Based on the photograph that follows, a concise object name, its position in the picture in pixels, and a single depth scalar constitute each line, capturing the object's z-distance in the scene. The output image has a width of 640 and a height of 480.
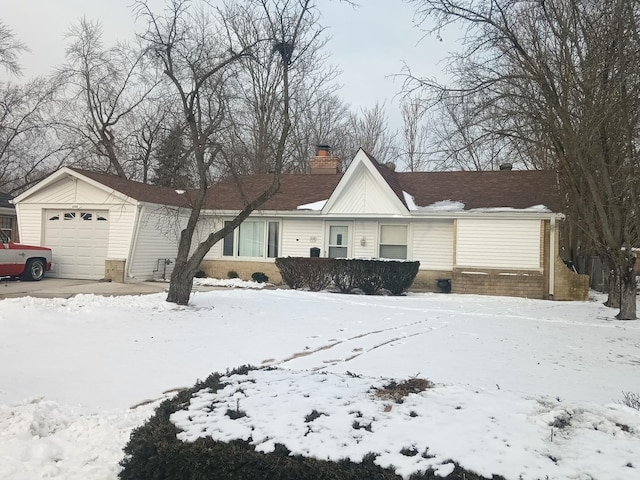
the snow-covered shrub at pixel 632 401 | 4.82
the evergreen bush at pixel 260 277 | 21.56
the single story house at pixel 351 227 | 19.03
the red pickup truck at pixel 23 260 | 17.59
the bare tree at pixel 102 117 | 37.41
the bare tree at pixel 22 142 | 32.84
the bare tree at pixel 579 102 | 11.54
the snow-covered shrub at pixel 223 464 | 2.94
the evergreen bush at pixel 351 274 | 17.62
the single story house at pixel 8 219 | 26.41
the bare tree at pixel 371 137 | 42.12
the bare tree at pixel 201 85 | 12.86
